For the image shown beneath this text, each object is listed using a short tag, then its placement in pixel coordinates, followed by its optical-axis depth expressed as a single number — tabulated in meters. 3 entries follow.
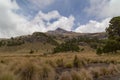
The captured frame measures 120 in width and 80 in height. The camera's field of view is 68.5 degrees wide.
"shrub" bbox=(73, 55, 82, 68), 11.38
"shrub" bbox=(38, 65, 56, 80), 6.02
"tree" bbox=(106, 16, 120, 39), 26.63
